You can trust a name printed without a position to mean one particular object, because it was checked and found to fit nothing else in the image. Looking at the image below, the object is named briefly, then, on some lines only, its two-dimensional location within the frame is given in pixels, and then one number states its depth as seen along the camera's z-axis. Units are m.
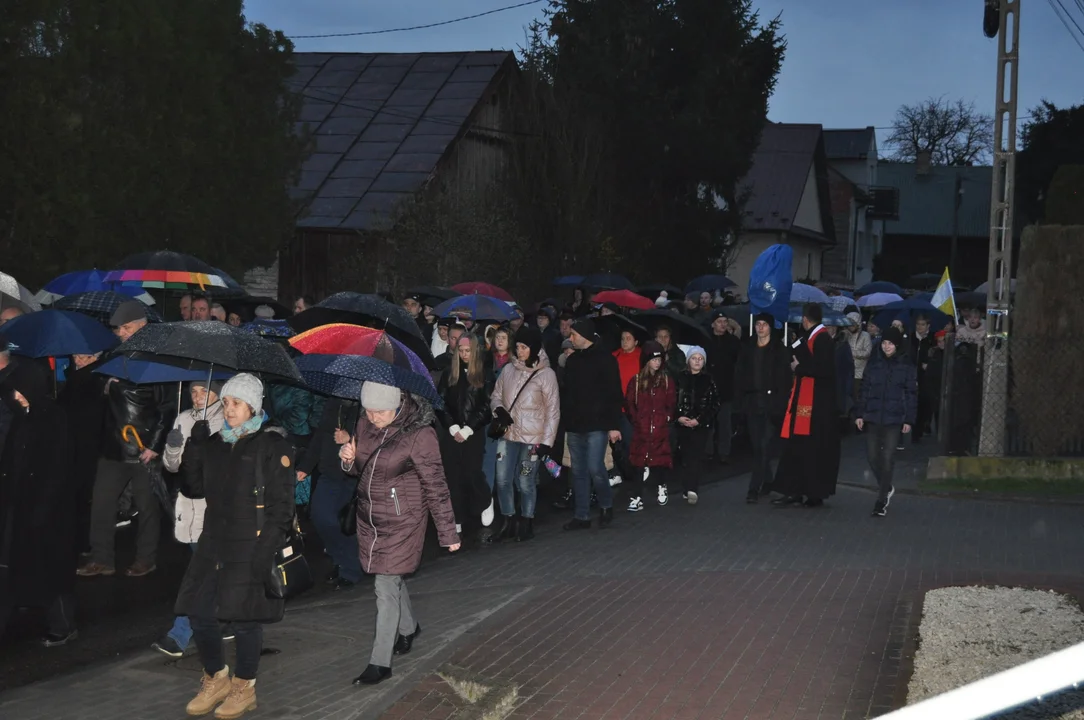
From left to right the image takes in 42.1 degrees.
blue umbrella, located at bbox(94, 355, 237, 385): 9.46
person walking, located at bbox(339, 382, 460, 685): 7.44
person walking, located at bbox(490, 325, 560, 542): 12.01
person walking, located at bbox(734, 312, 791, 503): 14.60
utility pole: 16.88
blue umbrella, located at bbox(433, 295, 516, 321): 16.19
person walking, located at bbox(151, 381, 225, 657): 7.58
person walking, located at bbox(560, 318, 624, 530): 12.67
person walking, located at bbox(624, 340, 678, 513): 13.82
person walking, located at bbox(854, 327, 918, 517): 13.93
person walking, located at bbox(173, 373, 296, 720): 6.75
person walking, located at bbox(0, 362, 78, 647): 8.13
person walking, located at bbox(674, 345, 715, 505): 14.38
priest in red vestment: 14.20
